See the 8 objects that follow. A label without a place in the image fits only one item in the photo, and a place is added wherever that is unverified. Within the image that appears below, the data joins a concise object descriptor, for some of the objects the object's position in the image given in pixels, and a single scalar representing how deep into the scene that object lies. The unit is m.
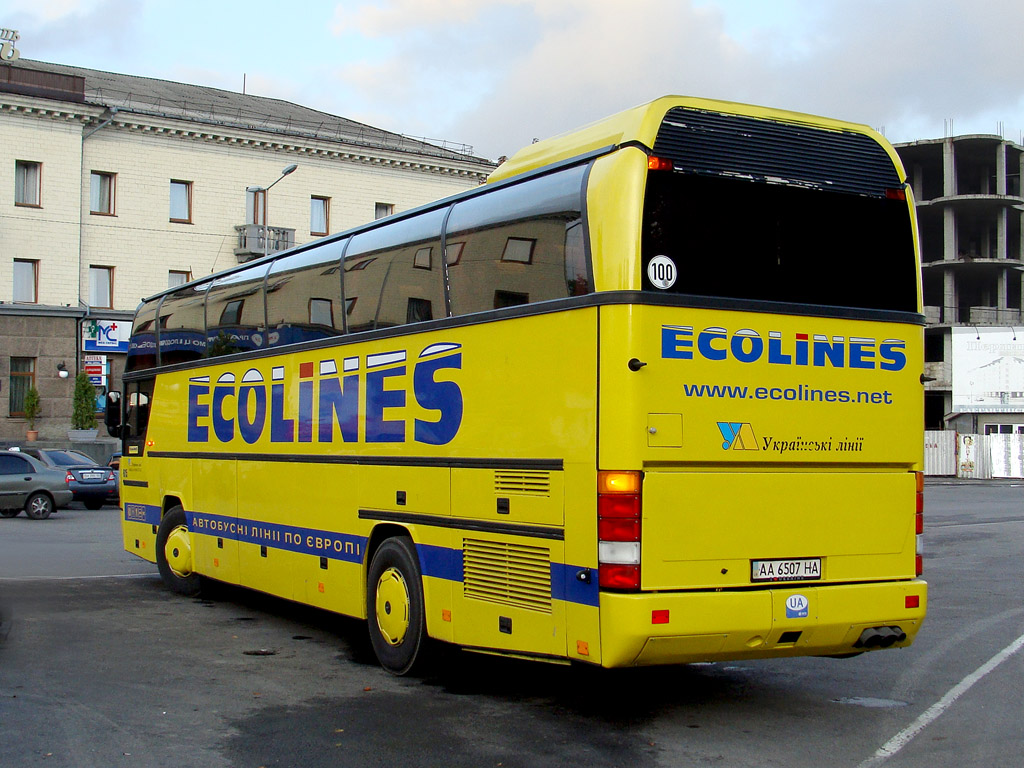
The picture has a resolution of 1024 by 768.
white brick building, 43.31
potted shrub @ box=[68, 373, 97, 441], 43.00
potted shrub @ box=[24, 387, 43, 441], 42.81
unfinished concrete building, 70.75
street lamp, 44.58
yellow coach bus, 7.15
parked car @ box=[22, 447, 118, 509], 29.55
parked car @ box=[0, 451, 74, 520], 27.12
